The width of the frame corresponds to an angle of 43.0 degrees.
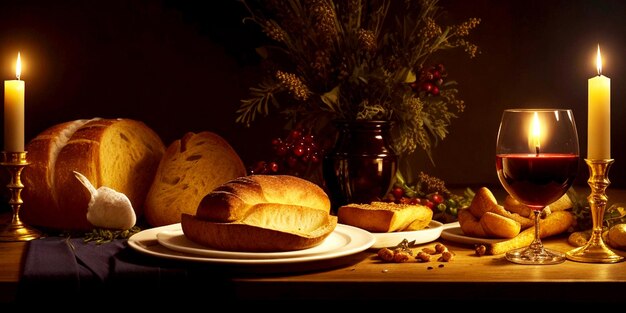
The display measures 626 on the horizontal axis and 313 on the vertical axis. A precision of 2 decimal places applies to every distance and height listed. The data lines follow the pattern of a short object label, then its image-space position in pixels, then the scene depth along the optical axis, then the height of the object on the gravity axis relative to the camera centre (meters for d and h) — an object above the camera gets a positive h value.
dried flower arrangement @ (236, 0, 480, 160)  2.01 +0.23
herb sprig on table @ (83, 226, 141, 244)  1.65 -0.18
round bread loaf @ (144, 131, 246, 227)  1.89 -0.05
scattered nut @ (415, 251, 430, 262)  1.49 -0.19
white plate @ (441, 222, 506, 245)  1.64 -0.17
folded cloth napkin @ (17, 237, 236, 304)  1.35 -0.22
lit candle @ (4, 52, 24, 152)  1.78 +0.07
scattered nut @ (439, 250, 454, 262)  1.50 -0.19
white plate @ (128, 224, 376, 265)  1.35 -0.18
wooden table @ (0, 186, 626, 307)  1.31 -0.22
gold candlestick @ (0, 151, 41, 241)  1.74 -0.11
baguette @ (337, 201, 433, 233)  1.63 -0.13
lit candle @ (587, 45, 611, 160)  1.49 +0.07
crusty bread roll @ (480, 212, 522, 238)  1.62 -0.14
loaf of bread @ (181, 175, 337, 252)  1.41 -0.12
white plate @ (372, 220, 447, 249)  1.59 -0.17
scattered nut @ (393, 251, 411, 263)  1.48 -0.19
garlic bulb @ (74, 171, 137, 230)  1.70 -0.13
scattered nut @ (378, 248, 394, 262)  1.49 -0.19
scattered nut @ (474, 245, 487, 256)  1.55 -0.18
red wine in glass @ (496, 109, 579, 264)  1.47 -0.01
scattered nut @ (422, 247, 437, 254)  1.55 -0.19
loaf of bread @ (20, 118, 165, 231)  1.86 -0.04
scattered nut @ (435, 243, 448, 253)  1.56 -0.18
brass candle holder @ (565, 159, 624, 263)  1.50 -0.13
